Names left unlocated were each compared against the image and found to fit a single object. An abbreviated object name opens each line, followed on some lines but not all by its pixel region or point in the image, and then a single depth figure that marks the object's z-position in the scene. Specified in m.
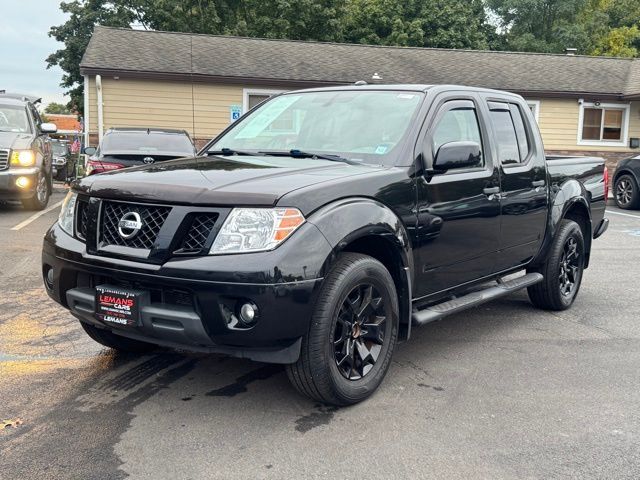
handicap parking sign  19.31
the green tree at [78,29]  33.81
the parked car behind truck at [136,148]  9.95
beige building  18.86
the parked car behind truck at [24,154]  11.02
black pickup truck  3.28
